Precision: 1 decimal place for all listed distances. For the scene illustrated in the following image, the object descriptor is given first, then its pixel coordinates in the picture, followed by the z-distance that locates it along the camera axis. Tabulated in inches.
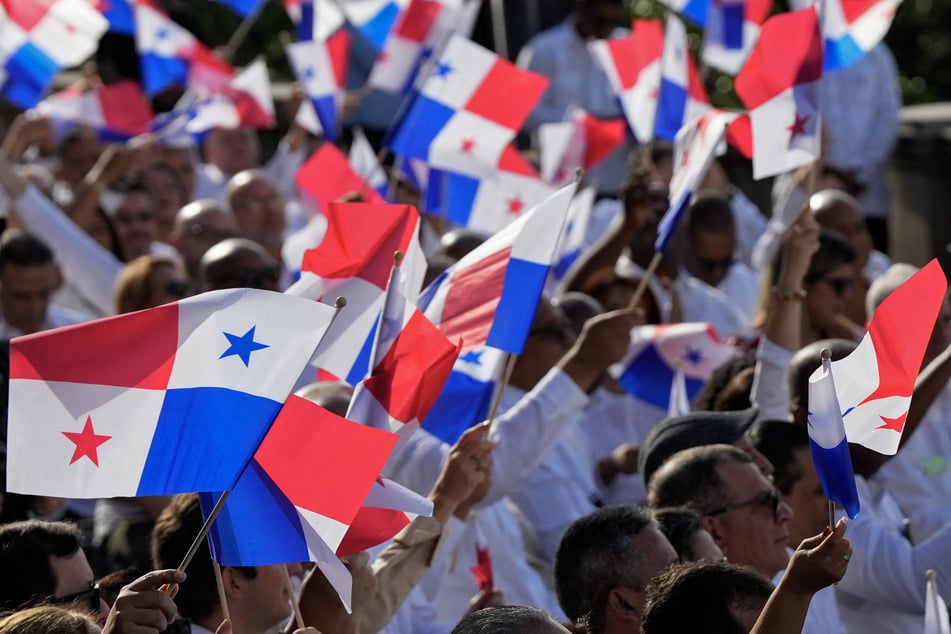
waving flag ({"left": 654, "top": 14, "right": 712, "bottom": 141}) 665.0
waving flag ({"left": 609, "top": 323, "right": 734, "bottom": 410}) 569.0
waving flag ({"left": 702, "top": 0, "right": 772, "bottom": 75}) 715.4
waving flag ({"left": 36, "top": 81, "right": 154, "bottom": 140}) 794.8
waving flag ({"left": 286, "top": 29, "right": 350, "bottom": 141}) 768.3
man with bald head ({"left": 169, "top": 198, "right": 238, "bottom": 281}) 663.8
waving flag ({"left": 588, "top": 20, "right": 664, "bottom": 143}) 697.6
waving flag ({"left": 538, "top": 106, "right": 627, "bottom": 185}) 738.2
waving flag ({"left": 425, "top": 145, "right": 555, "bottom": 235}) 632.4
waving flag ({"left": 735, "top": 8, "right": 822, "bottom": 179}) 485.4
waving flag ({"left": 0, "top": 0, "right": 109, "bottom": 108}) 743.1
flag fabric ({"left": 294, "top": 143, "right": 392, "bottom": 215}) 659.4
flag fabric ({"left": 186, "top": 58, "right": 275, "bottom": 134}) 788.6
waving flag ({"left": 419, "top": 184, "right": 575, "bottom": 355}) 394.3
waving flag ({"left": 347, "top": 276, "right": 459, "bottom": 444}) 355.3
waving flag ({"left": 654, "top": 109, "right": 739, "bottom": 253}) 457.1
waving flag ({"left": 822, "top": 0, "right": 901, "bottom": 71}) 564.4
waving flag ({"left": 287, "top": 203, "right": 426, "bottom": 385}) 397.1
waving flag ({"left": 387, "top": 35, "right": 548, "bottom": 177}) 599.8
